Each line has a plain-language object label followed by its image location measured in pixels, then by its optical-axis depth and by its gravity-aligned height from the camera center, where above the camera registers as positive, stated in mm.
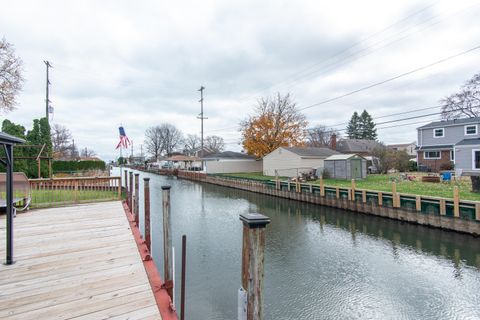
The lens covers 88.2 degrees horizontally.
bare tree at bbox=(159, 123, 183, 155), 64688 +7351
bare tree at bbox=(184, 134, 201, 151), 69538 +6795
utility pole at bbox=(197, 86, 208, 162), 30495 +7870
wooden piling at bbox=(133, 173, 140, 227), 6248 -964
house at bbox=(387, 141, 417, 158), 58162 +4099
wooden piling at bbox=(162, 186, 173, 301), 3220 -881
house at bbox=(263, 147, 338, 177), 21172 +323
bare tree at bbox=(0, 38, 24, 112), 13430 +5159
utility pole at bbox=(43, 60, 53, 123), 16688 +4561
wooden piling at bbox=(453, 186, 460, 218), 8067 -1444
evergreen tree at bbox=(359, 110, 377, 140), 53719 +7203
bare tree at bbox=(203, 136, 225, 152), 67812 +6022
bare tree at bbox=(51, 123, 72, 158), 39156 +5328
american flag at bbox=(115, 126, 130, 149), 10961 +1197
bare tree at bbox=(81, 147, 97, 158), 78412 +4913
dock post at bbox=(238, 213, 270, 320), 1525 -645
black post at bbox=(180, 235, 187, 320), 2503 -1143
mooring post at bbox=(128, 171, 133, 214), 7461 -944
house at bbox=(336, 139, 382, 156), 37844 +2572
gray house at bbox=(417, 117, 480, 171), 20408 +1848
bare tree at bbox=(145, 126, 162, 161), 64688 +6241
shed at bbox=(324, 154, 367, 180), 17000 -332
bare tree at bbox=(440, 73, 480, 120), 24781 +6380
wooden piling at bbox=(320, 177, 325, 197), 13492 -1491
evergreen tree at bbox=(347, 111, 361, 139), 54094 +7518
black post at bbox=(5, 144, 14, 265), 3319 -458
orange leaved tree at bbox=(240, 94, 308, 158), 26172 +3595
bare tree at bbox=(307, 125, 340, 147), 45791 +4802
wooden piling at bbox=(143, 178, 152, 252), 4649 -952
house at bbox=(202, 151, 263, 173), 30984 +89
